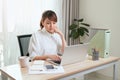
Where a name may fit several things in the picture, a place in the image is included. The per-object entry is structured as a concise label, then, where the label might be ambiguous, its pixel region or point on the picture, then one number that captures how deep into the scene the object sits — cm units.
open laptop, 184
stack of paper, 168
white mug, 181
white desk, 160
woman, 228
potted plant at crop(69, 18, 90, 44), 371
